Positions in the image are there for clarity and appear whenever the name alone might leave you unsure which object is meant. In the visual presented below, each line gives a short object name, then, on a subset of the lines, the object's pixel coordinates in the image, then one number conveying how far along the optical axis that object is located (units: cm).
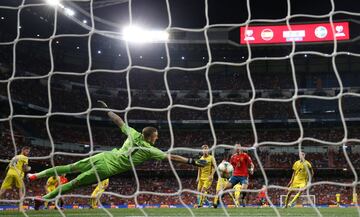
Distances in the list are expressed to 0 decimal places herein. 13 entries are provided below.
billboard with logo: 3003
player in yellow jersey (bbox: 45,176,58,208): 1312
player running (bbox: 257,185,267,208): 1924
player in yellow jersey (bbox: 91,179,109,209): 1306
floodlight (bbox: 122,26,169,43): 3038
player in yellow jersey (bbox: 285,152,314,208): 1118
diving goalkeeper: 548
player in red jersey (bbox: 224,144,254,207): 1119
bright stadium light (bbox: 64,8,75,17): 2695
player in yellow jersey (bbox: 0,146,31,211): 1059
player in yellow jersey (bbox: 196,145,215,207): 1206
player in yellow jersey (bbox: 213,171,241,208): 1098
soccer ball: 1031
